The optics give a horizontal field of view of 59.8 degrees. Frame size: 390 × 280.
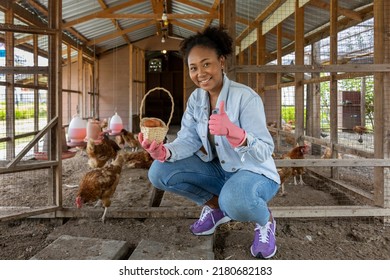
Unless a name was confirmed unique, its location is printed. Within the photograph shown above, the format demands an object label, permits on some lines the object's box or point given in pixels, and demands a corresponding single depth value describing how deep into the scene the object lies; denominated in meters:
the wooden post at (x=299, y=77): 4.18
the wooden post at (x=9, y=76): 3.98
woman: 1.47
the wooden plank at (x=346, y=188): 2.67
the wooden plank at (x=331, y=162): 2.23
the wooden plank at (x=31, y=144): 2.03
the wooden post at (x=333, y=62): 3.30
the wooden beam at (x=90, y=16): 5.64
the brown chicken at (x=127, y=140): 5.97
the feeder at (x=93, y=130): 3.97
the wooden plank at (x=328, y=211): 2.25
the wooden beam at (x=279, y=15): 4.73
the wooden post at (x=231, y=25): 2.20
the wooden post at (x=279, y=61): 5.02
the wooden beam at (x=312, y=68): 2.19
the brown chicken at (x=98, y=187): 2.43
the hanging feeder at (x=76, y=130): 3.65
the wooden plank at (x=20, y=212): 2.08
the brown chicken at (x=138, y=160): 4.52
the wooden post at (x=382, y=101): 2.25
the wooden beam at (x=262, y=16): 4.76
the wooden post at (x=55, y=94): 2.19
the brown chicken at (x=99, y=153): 3.93
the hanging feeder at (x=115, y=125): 5.24
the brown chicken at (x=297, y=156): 3.45
